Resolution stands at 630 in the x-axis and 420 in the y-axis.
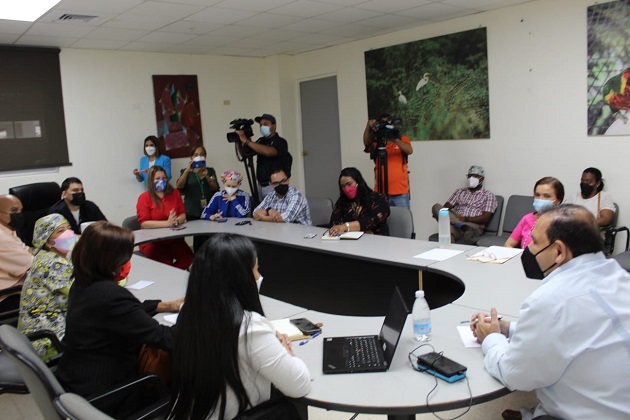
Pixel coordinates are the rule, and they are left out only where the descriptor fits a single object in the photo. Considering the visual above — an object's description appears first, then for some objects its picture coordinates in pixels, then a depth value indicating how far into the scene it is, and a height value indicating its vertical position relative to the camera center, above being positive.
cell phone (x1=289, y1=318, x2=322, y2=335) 2.01 -0.70
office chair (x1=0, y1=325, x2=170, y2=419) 1.51 -0.64
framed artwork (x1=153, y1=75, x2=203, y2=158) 6.51 +0.58
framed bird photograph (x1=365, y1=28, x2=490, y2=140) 5.33 +0.65
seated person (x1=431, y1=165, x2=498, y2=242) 4.85 -0.67
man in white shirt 1.39 -0.55
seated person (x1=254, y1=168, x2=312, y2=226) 4.42 -0.48
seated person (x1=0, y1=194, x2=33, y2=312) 3.10 -0.59
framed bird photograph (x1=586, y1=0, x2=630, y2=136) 4.29 +0.55
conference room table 1.51 -0.71
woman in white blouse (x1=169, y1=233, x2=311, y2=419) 1.47 -0.55
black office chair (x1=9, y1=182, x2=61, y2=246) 4.74 -0.32
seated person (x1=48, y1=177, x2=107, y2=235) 4.27 -0.34
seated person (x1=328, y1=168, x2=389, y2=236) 3.97 -0.46
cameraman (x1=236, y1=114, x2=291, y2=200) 5.40 +0.04
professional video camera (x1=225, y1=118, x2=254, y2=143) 5.55 +0.31
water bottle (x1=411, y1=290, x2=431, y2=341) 1.92 -0.66
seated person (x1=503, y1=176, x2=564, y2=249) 3.05 -0.37
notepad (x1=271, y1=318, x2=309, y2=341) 1.98 -0.70
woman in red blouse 4.37 -0.50
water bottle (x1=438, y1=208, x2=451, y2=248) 3.20 -0.54
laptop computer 1.68 -0.71
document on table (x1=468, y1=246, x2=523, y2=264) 2.86 -0.66
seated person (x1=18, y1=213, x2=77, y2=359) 2.36 -0.61
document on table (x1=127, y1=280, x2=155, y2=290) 2.83 -0.69
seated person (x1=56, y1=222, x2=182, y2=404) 1.85 -0.60
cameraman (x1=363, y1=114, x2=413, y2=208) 5.26 -0.22
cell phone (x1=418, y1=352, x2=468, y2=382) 1.58 -0.70
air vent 4.39 +1.27
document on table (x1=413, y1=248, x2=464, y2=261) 2.98 -0.66
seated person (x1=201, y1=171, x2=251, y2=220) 4.83 -0.45
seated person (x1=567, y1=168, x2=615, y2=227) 4.35 -0.53
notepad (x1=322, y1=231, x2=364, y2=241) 3.65 -0.63
